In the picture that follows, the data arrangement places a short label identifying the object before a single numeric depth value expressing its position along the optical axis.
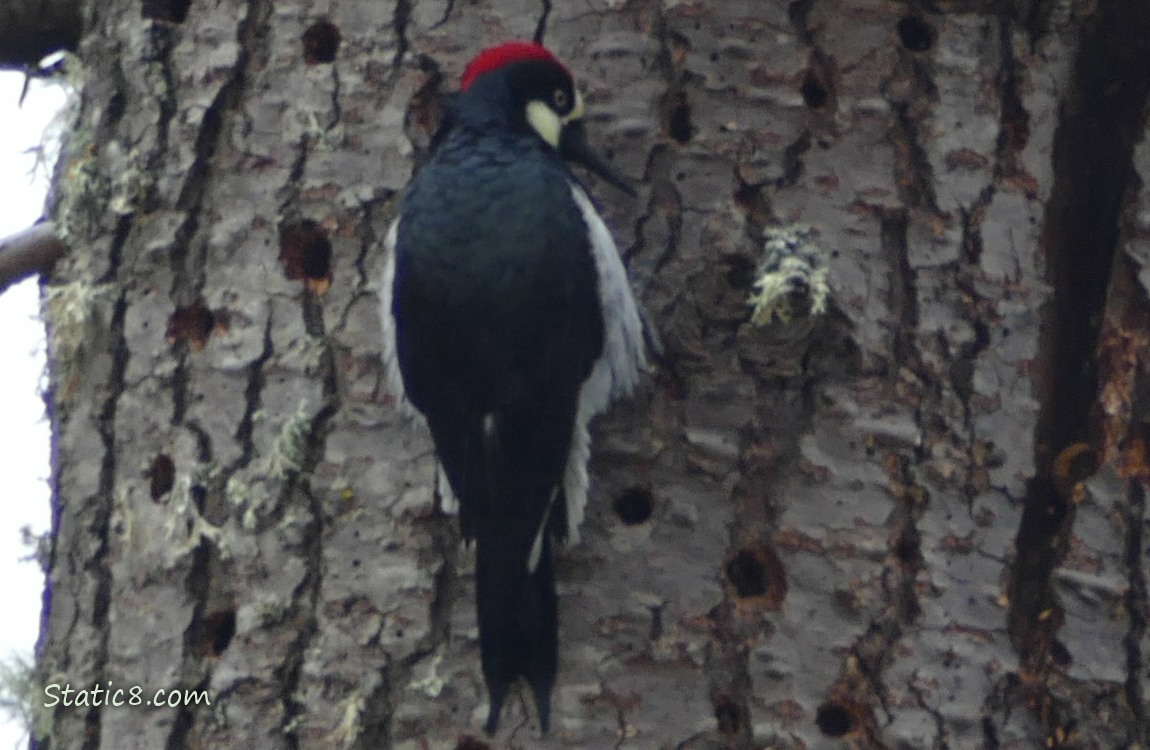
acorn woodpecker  5.14
